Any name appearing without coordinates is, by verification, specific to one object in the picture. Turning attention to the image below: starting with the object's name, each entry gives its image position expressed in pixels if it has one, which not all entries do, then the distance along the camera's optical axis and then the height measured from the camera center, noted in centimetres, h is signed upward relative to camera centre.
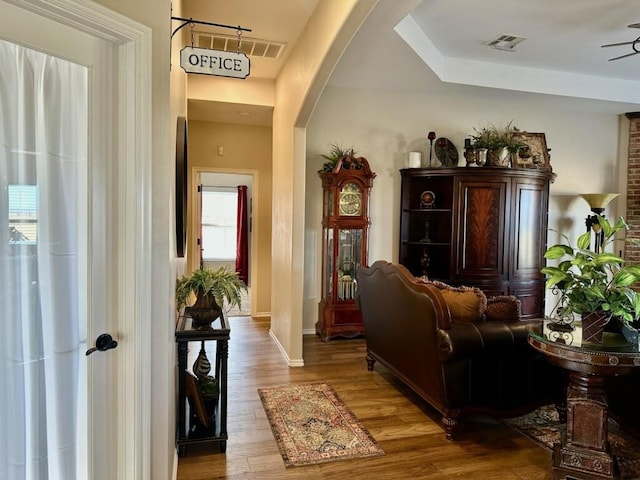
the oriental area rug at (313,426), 263 -140
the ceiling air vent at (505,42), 431 +187
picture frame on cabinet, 551 +95
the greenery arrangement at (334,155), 503 +81
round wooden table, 217 -97
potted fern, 259 -44
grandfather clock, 501 -23
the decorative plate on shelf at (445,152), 541 +90
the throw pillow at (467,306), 286 -55
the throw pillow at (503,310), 292 -59
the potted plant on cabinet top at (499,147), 512 +92
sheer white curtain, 140 -14
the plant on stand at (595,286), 217 -32
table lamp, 570 +26
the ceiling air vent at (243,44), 408 +174
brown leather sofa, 272 -88
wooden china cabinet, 504 -5
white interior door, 164 -22
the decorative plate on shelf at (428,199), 525 +29
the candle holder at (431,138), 521 +104
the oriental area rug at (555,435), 257 -142
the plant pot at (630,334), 230 -60
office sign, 233 +88
